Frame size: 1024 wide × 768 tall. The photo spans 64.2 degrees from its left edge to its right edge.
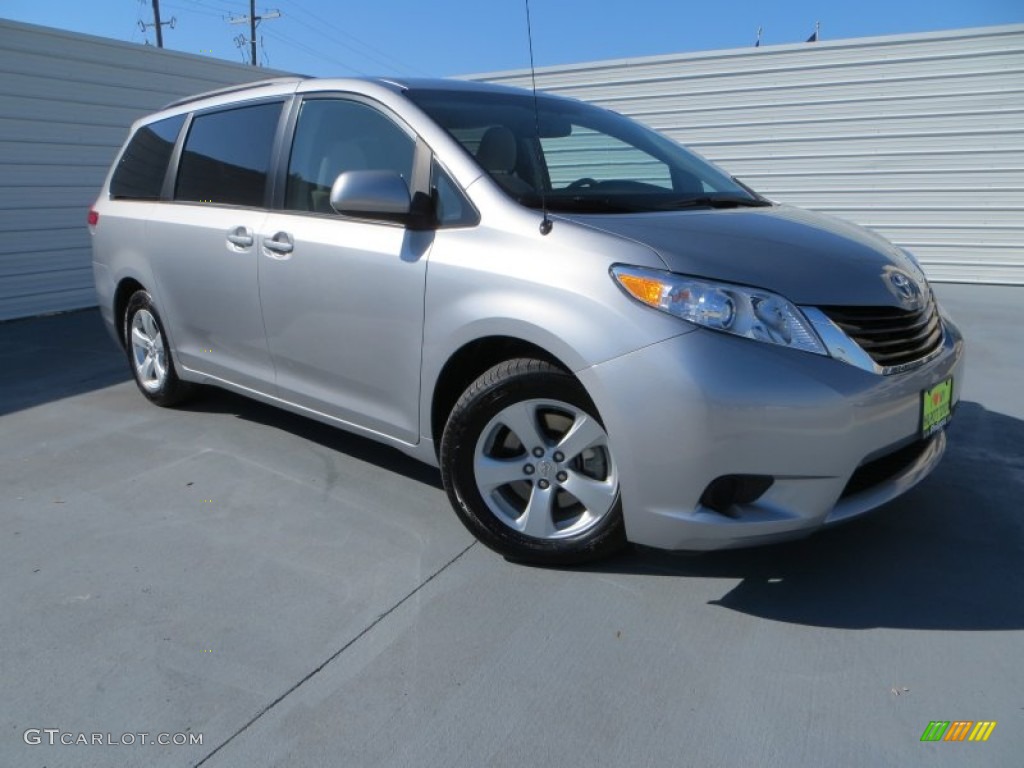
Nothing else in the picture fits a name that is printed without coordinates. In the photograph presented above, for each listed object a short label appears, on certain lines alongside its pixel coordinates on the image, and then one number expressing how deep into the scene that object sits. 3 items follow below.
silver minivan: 2.31
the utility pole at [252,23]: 38.34
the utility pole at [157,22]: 35.56
